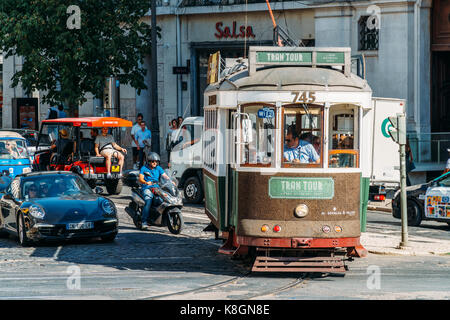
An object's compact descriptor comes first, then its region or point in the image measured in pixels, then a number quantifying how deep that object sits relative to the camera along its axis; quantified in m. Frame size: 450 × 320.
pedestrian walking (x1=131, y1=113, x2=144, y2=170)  31.12
